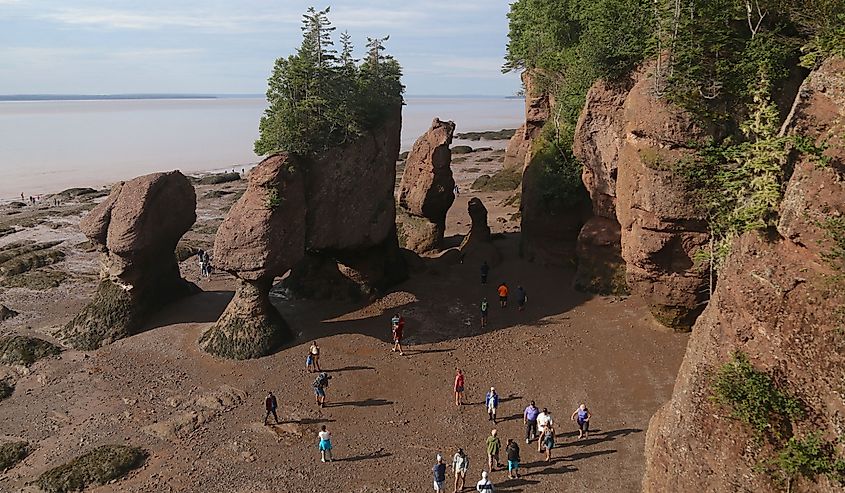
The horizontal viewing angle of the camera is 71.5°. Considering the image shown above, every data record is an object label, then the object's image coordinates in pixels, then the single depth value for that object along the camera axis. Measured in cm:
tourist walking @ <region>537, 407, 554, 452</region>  1625
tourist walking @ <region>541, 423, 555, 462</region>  1623
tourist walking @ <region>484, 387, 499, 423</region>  1830
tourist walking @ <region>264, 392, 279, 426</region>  1844
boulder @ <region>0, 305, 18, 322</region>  2742
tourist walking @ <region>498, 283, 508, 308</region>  2586
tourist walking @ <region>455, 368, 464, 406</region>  1911
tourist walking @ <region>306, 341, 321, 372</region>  2147
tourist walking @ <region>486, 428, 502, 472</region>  1558
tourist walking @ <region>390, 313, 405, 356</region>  2273
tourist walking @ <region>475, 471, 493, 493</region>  1385
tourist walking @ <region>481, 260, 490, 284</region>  2857
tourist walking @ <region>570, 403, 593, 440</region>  1703
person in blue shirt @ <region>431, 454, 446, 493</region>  1449
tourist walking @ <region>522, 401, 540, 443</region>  1697
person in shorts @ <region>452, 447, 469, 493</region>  1480
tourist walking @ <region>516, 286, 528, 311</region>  2572
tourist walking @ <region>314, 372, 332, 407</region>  1950
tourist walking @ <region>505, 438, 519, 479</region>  1541
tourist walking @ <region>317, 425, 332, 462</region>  1650
